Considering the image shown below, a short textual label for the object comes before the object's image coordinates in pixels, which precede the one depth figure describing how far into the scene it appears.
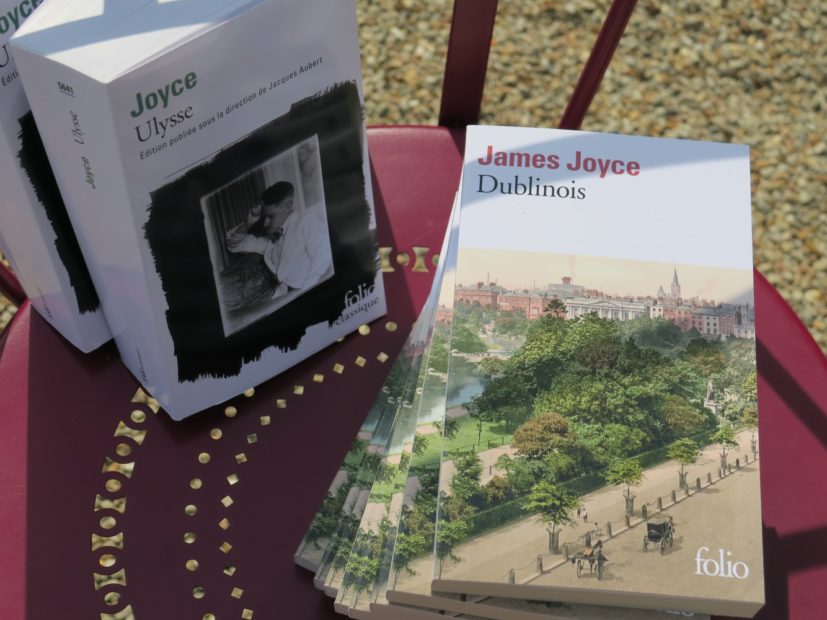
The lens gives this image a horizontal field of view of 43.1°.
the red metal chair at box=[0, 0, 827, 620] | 0.79
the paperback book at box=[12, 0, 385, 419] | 0.60
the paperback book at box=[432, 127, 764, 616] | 0.70
